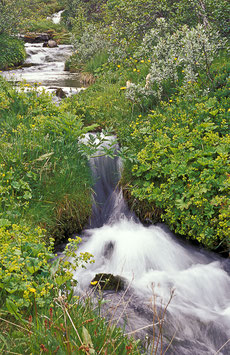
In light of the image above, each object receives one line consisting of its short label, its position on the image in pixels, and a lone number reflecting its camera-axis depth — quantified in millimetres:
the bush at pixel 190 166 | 4629
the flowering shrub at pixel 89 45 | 13398
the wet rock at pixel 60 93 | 9402
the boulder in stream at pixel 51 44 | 22889
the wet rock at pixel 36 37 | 24531
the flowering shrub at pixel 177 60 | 6793
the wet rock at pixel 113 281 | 4264
